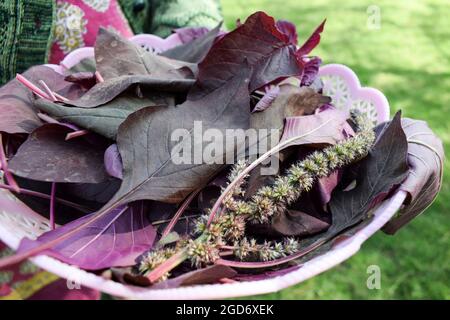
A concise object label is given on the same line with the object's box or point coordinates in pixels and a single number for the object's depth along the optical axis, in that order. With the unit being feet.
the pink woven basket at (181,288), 1.20
